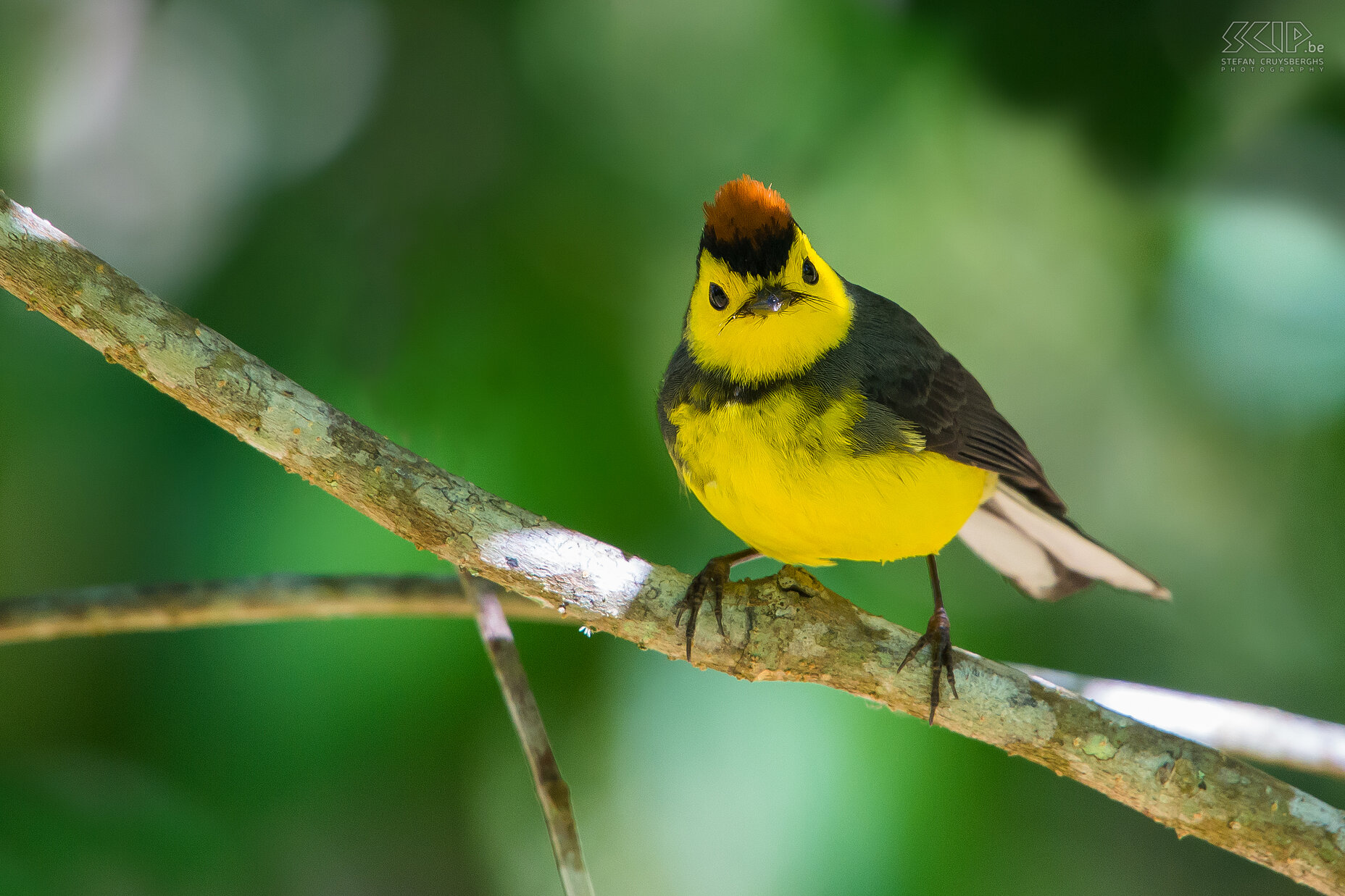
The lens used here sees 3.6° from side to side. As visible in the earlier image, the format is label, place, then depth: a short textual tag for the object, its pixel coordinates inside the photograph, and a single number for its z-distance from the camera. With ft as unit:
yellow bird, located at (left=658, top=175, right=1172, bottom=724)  8.23
